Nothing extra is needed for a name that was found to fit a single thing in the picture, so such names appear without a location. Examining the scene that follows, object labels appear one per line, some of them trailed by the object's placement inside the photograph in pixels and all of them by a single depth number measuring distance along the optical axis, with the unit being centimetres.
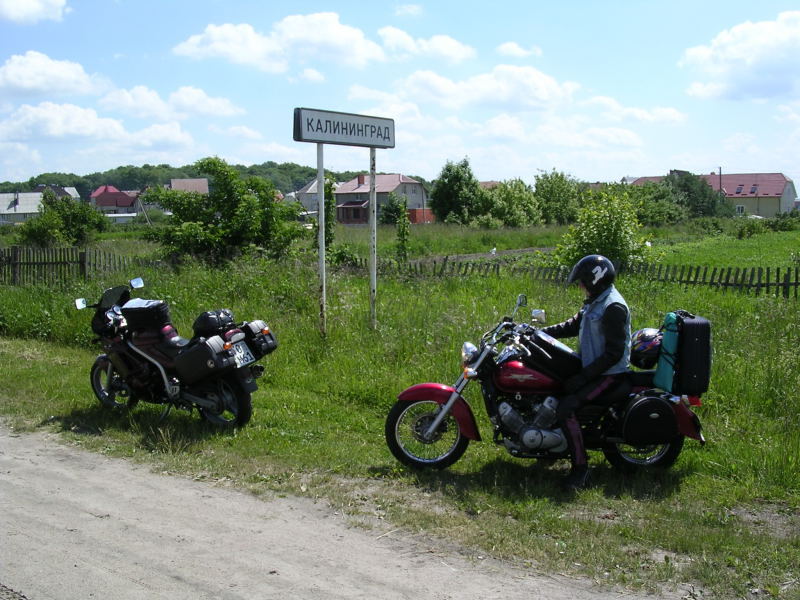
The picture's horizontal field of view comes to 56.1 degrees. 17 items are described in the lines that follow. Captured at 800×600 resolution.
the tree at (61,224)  3588
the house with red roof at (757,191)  10619
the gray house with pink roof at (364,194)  8844
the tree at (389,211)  5618
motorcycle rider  553
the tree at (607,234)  1747
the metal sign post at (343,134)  888
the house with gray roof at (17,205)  12900
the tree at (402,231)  2566
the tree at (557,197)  5812
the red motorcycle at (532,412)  562
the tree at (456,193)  5700
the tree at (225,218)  1593
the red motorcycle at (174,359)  699
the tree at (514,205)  5281
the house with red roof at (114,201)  13788
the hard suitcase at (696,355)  550
